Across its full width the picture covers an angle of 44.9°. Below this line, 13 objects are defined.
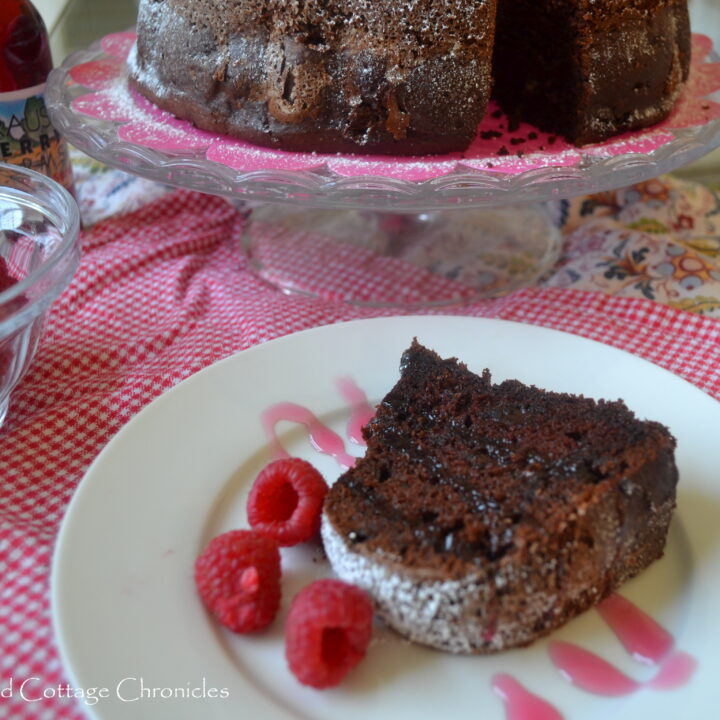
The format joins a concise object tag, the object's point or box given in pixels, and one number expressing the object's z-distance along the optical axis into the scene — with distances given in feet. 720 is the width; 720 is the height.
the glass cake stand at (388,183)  1.03
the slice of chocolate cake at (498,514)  0.68
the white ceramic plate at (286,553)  0.65
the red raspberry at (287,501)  0.77
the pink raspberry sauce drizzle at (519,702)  0.65
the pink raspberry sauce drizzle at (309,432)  0.90
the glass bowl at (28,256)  0.88
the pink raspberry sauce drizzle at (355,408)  0.93
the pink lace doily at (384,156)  1.06
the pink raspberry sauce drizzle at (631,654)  0.67
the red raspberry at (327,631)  0.65
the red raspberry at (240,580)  0.70
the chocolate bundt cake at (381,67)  1.06
